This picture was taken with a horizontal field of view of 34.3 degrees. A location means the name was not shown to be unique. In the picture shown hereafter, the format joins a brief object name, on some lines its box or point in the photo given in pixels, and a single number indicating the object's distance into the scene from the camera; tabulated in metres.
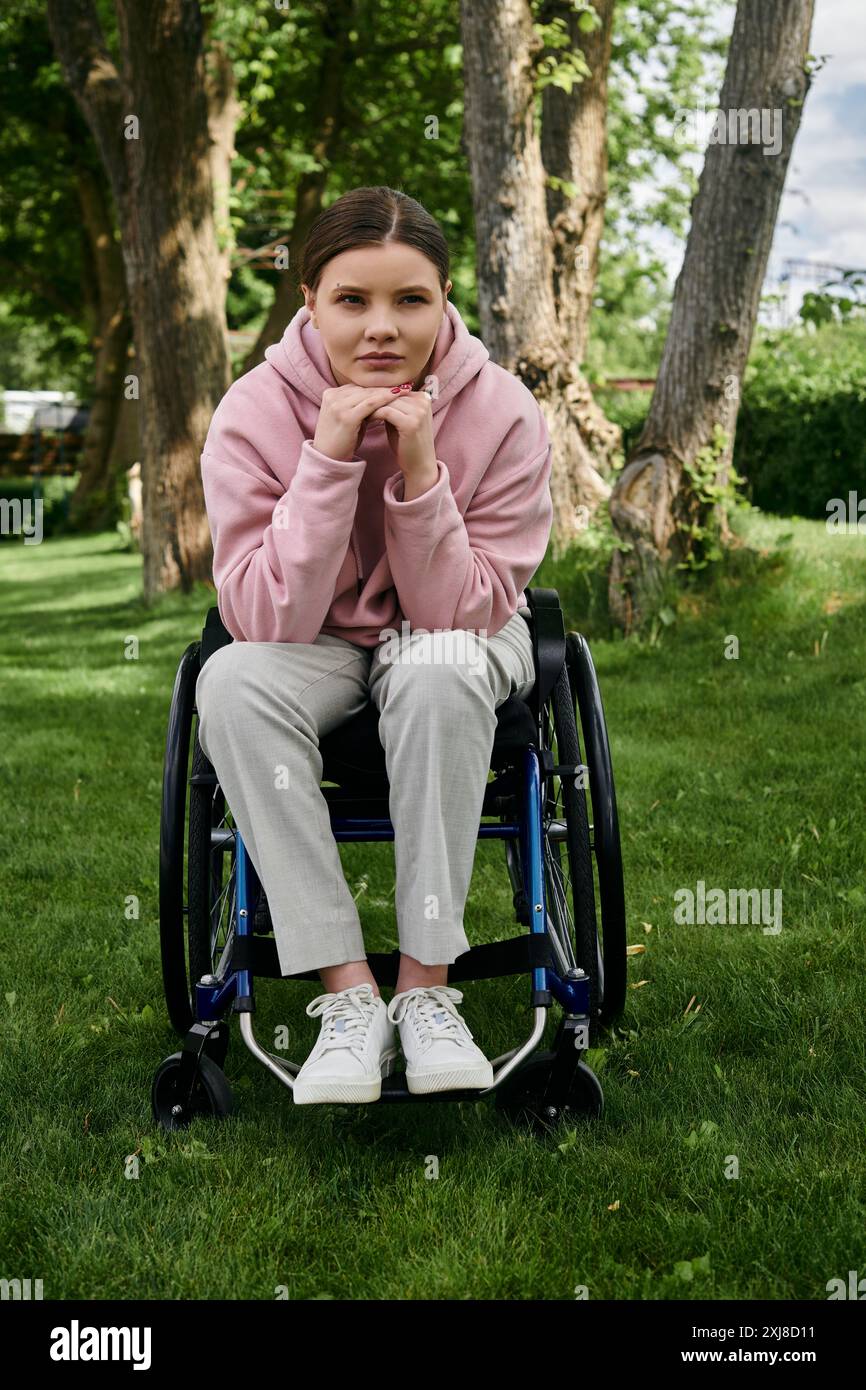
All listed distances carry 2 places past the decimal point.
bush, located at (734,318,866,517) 9.70
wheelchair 2.34
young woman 2.27
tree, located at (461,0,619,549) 6.88
